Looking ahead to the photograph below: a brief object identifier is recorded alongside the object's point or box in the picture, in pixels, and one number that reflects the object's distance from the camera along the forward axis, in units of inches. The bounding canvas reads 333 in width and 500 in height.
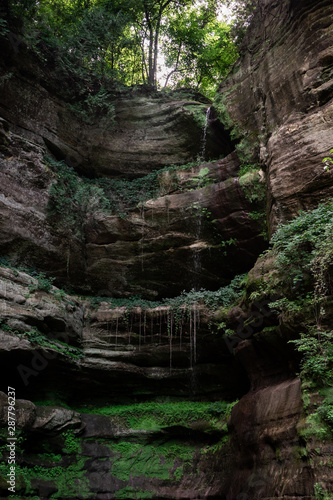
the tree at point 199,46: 709.3
